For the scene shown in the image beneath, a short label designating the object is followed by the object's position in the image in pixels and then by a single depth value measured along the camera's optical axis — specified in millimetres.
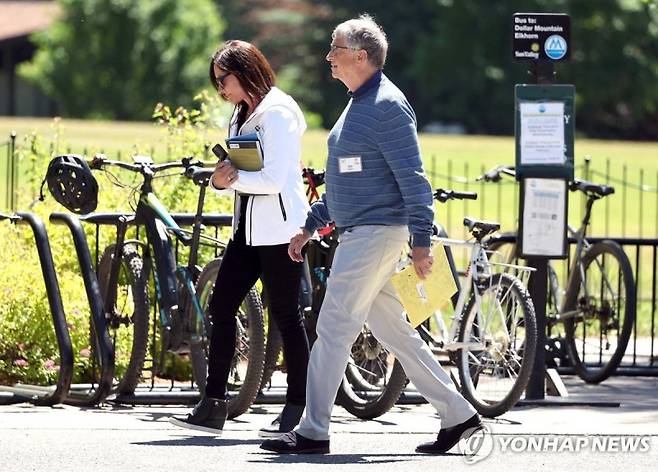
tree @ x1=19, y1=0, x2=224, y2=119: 107312
